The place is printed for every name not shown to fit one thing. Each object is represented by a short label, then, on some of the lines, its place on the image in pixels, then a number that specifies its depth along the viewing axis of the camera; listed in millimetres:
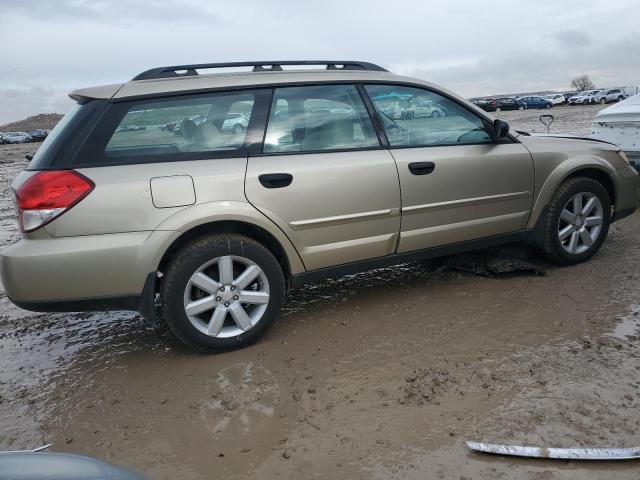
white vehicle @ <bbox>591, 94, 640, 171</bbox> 6492
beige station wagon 3096
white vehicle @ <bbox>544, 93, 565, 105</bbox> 56647
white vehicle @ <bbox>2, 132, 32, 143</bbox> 54094
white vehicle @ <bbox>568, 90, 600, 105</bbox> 51291
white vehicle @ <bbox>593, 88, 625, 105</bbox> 50047
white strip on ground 2279
